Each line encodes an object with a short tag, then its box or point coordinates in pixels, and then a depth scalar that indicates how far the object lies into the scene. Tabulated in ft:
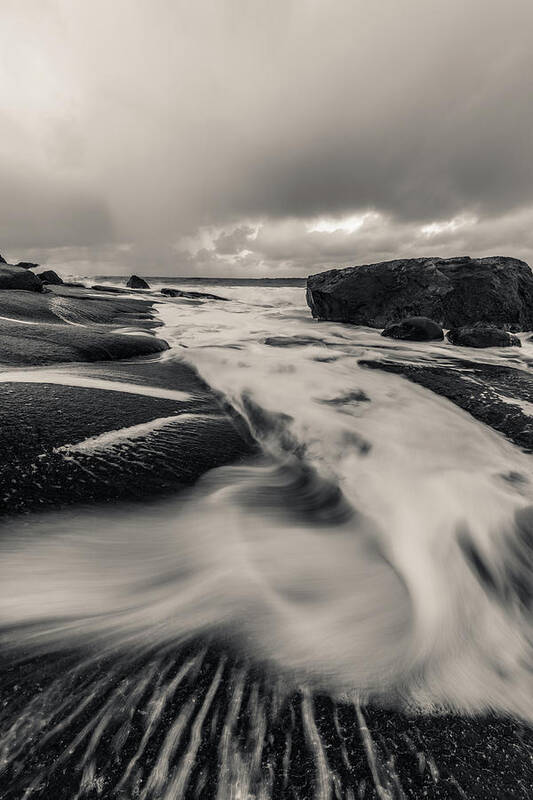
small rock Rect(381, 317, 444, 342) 23.79
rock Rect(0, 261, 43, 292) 29.19
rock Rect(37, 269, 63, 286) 72.93
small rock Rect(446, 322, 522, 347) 21.59
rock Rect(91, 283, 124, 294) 63.49
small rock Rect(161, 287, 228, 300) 66.85
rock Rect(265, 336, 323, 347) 22.44
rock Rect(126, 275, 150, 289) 85.97
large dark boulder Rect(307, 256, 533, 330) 27.48
